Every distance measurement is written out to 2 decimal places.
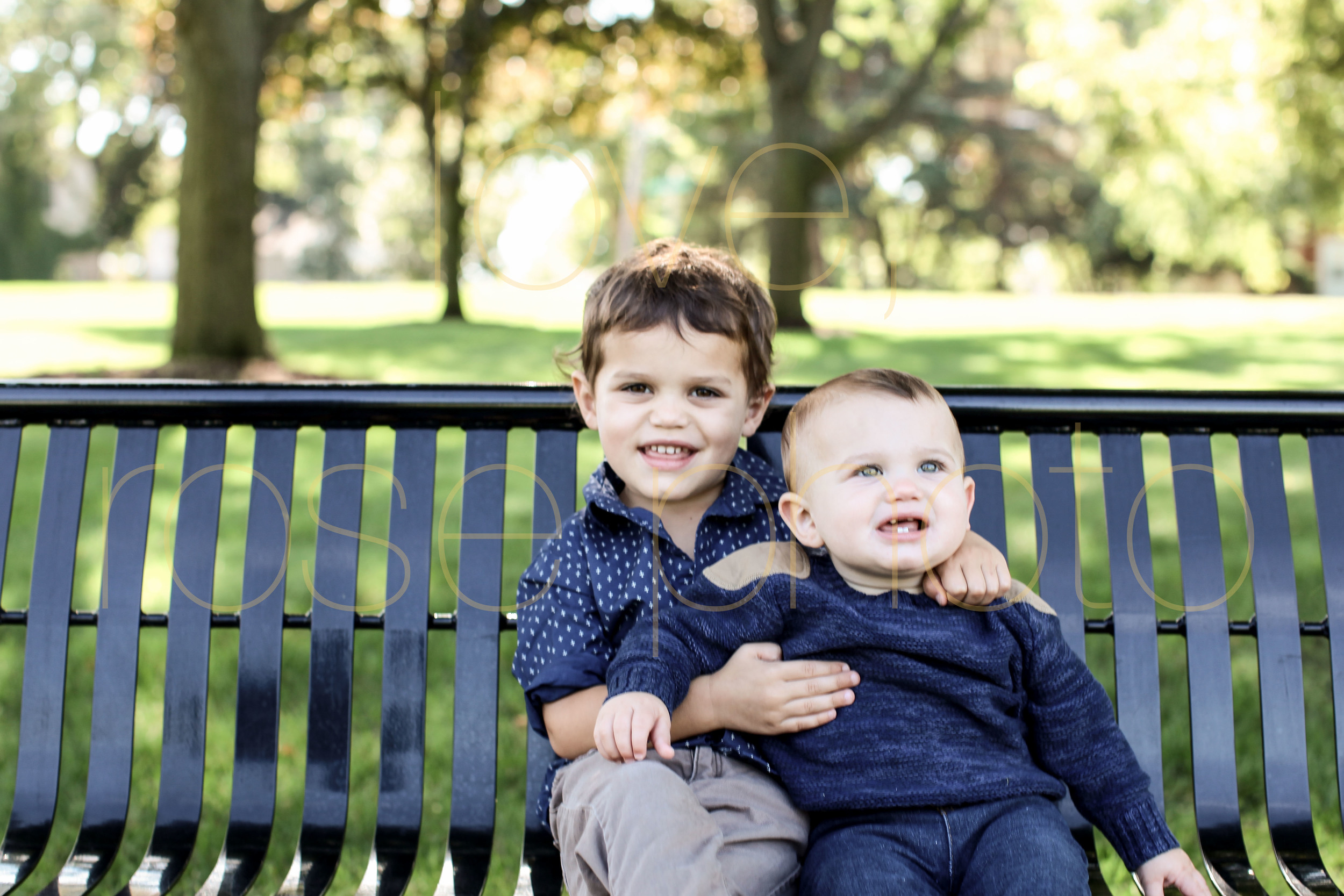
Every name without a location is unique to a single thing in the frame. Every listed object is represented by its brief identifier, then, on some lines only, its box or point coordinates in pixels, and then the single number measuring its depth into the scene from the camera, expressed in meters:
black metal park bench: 2.29
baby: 1.90
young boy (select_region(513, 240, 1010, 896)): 1.91
